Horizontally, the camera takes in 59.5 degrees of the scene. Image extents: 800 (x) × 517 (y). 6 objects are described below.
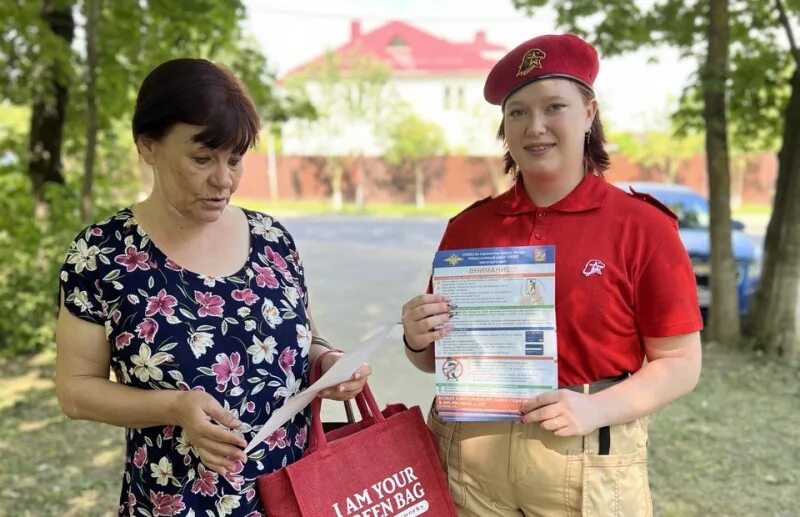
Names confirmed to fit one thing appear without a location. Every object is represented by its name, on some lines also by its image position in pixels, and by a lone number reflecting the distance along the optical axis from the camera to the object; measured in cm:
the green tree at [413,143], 3092
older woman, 155
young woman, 162
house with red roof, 3166
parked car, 803
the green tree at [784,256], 651
